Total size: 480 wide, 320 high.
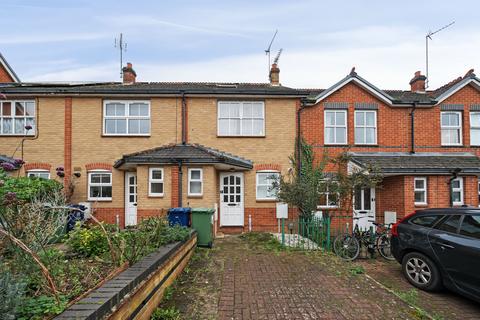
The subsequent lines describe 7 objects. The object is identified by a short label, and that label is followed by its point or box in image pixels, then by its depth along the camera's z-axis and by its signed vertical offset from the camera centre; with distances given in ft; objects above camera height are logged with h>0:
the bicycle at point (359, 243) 26.73 -6.61
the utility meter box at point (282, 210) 30.86 -3.99
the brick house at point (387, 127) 43.19 +6.92
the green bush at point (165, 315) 13.16 -6.43
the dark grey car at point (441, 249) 16.43 -4.79
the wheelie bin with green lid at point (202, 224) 27.45 -4.83
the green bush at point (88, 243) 17.83 -4.32
